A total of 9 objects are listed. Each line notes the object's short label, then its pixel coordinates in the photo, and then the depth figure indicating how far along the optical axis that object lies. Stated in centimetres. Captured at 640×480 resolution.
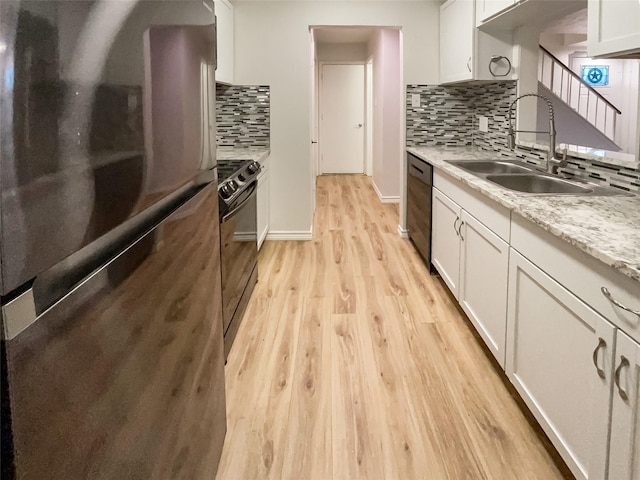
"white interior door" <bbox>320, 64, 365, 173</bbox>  1013
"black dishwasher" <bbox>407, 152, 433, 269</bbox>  416
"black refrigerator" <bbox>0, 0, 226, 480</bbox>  58
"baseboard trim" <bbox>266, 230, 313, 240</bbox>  534
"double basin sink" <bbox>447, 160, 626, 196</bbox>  261
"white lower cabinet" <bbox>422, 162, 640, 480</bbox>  143
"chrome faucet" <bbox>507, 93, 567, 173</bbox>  295
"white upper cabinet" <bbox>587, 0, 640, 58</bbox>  186
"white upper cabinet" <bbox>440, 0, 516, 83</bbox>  393
